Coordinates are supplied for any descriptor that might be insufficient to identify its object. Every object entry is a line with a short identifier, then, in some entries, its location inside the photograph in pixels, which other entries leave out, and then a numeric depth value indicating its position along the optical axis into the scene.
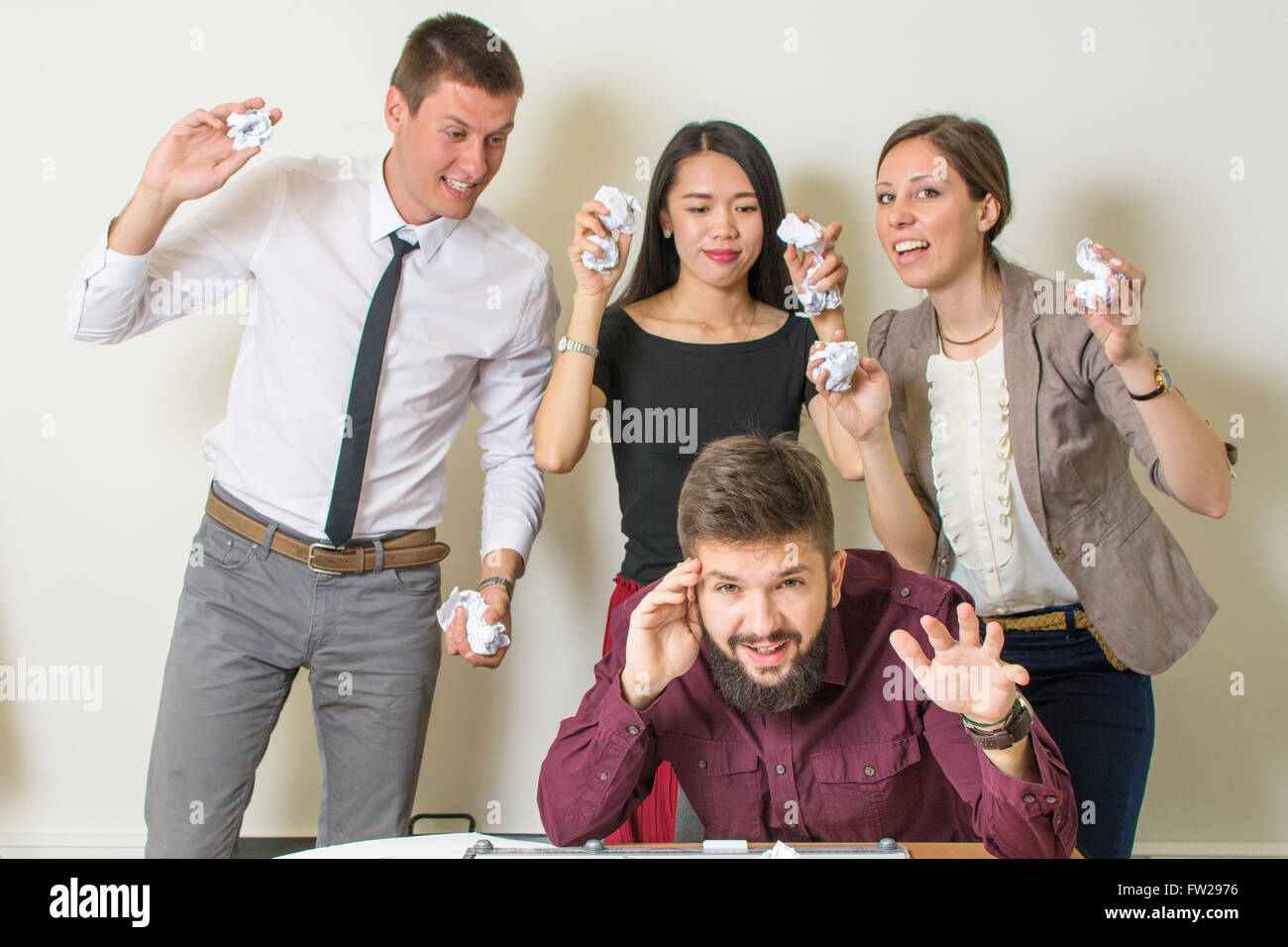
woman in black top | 2.46
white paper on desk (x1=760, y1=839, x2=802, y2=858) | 1.42
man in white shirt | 2.33
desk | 1.51
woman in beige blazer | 2.24
